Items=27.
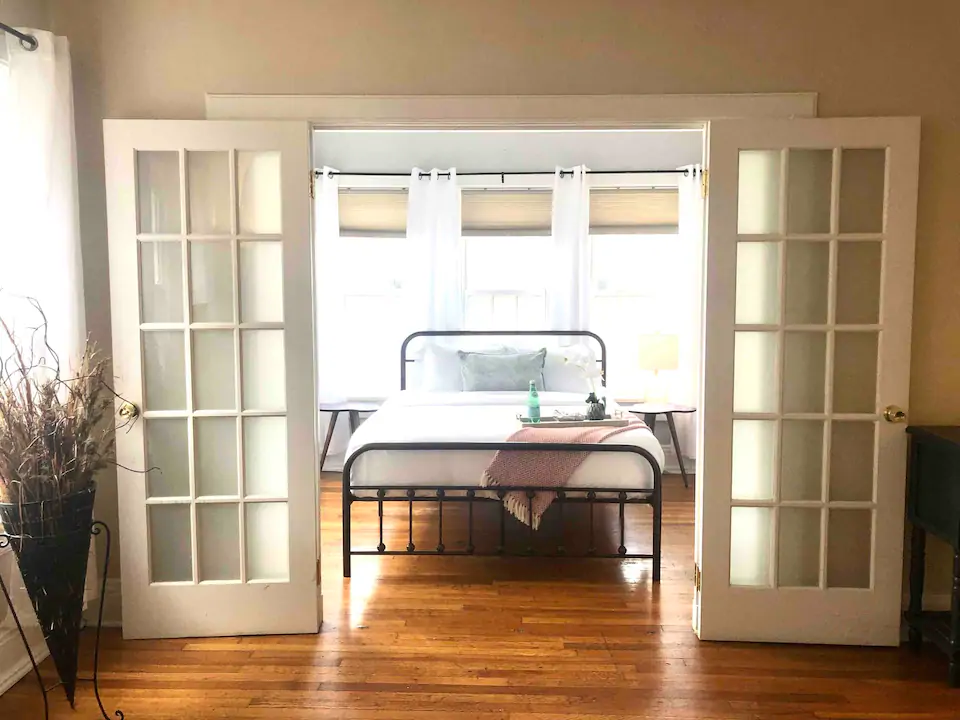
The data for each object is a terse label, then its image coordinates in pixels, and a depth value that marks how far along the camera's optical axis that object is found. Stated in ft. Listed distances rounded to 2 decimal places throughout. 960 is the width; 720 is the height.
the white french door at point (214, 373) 8.87
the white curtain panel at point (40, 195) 8.28
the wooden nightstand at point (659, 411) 17.34
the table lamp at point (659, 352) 17.80
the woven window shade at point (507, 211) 19.21
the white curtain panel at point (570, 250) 18.72
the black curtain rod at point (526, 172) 18.81
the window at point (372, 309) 19.71
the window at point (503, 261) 19.25
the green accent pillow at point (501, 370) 17.37
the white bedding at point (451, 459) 11.55
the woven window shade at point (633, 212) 18.99
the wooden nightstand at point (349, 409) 18.29
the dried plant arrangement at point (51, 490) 7.32
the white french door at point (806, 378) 8.74
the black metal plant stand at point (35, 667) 7.36
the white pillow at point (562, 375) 17.70
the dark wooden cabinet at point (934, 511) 8.10
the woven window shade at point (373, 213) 19.35
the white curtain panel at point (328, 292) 18.86
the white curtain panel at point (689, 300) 18.31
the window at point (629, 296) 19.29
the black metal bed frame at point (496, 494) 11.31
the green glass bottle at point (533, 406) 13.52
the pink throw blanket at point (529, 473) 11.50
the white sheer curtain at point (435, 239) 18.88
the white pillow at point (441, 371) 17.98
